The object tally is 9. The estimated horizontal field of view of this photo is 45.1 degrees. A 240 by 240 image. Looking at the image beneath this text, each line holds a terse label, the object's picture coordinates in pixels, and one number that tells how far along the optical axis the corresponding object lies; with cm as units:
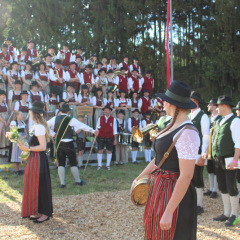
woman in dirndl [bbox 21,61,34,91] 958
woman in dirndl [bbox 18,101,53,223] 425
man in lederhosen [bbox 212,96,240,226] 415
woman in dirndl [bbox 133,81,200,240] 195
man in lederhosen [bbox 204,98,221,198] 604
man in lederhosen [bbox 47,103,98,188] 620
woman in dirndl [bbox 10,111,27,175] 751
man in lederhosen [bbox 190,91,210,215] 448
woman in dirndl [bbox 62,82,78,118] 955
